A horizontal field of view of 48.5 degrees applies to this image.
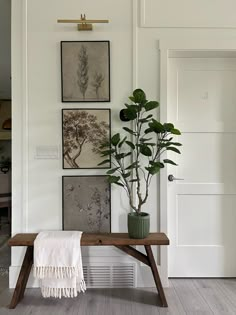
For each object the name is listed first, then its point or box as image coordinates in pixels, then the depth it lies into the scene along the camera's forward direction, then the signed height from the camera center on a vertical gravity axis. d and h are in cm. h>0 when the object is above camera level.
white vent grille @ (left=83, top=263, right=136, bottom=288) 236 -114
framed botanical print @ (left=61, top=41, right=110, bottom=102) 235 +70
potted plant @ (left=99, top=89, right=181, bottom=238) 210 -4
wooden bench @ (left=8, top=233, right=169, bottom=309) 206 -78
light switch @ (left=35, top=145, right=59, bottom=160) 236 -2
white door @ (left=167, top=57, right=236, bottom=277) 251 -22
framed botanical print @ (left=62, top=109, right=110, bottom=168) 236 +14
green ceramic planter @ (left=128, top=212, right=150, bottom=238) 209 -61
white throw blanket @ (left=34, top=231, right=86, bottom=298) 200 -89
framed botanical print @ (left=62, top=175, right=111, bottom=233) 235 -49
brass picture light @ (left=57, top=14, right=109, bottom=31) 224 +110
